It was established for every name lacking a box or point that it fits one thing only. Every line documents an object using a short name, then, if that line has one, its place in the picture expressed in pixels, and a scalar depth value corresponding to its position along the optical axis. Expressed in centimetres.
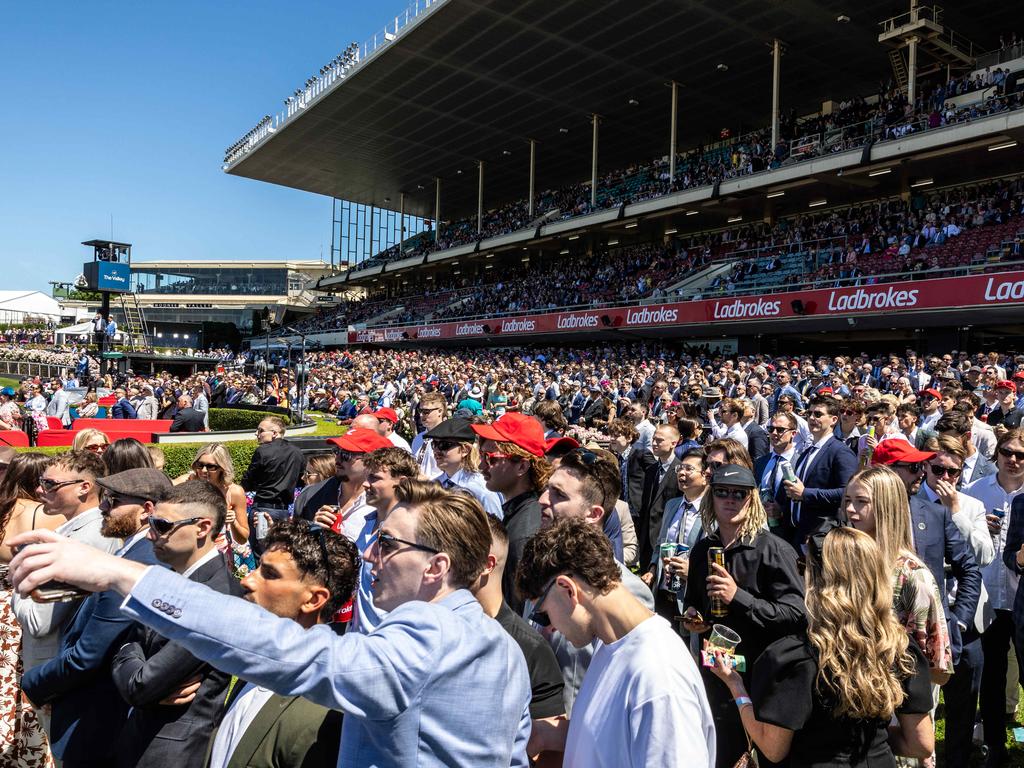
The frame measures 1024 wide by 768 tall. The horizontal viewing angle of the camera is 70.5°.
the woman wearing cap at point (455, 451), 492
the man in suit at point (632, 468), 705
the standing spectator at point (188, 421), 1442
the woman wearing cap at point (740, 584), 305
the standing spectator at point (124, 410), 1730
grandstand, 2408
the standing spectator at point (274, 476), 697
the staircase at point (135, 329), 4081
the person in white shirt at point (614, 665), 184
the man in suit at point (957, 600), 389
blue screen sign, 3612
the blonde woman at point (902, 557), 291
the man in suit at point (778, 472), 582
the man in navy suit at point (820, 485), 545
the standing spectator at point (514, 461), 414
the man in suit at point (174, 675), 249
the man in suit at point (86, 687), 260
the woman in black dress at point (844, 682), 227
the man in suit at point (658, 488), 619
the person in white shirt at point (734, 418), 830
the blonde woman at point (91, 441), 605
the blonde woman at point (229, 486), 503
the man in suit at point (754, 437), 825
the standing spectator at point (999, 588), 407
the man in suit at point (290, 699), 217
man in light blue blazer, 140
